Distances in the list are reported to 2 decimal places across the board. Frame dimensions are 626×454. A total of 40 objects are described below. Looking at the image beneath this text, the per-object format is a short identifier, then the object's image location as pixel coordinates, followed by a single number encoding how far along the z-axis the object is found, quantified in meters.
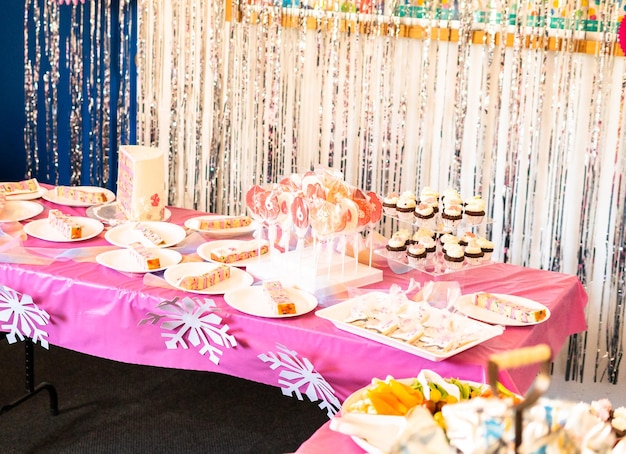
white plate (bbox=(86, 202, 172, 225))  2.75
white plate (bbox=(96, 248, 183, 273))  2.27
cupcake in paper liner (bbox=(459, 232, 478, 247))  2.25
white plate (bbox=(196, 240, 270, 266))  2.40
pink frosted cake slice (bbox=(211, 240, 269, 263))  2.39
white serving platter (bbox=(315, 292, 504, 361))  1.77
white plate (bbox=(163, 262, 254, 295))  2.16
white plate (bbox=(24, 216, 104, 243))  2.52
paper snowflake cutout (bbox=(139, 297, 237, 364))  2.00
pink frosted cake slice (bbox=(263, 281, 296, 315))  1.98
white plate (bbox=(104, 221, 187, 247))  2.54
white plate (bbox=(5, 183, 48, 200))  2.94
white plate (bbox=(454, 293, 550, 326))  2.00
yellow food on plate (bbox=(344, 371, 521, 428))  1.33
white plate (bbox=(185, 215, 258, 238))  2.66
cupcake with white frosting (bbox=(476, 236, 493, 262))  2.25
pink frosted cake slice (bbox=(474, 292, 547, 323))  2.00
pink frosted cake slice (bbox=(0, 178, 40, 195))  2.97
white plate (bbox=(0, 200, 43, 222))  2.72
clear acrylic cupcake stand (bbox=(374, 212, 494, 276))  2.22
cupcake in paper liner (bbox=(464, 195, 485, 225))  2.34
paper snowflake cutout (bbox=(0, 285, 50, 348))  2.22
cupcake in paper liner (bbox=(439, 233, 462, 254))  2.21
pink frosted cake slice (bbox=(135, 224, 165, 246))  2.51
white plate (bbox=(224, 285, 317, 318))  2.00
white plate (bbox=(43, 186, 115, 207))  2.92
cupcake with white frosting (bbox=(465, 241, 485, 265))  2.21
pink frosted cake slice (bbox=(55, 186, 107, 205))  2.96
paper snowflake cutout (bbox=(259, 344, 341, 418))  1.90
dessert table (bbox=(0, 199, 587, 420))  1.86
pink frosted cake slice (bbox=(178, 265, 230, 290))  2.14
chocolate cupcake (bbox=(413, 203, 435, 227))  2.33
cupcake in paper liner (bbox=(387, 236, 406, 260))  2.27
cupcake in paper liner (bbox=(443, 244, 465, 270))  2.17
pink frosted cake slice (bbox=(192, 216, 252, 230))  2.68
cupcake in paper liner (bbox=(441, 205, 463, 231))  2.34
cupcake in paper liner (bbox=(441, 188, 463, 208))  2.36
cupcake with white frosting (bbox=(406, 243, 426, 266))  2.21
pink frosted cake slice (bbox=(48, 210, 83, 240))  2.52
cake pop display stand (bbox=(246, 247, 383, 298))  2.17
